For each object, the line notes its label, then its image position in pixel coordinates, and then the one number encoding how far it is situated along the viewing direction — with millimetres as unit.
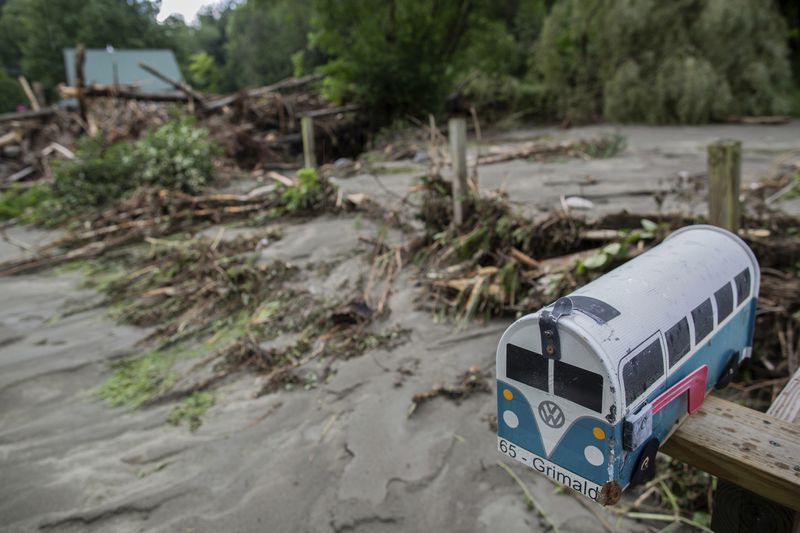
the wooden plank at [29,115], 13539
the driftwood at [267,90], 13430
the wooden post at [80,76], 11180
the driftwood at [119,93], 11906
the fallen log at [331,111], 13508
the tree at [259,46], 32312
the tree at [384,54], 12961
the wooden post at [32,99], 14898
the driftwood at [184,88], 12664
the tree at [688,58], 11586
